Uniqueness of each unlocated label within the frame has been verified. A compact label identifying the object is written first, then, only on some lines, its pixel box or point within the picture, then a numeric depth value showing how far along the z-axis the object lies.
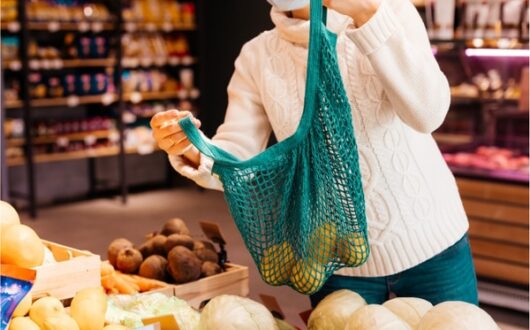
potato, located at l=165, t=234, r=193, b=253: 2.68
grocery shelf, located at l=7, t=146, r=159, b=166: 7.40
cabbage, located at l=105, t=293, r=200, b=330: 1.81
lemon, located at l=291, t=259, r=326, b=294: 1.76
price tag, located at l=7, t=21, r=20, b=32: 7.00
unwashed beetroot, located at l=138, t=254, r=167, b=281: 2.54
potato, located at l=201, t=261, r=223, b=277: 2.52
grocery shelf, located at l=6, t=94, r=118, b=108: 7.48
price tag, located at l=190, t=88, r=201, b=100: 8.81
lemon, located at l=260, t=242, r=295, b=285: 1.79
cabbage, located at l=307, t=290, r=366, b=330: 1.63
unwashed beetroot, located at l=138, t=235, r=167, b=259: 2.70
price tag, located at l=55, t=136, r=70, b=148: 7.66
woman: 1.86
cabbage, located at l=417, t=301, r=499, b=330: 1.44
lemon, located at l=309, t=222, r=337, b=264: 1.74
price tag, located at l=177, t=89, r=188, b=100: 8.70
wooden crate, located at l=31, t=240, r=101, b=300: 1.88
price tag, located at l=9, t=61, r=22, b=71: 7.09
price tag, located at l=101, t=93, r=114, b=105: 7.87
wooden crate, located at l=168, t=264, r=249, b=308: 2.42
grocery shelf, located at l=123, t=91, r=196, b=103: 8.23
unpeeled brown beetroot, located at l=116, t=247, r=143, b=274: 2.61
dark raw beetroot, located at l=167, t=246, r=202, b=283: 2.45
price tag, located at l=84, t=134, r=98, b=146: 7.93
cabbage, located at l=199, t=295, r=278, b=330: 1.58
